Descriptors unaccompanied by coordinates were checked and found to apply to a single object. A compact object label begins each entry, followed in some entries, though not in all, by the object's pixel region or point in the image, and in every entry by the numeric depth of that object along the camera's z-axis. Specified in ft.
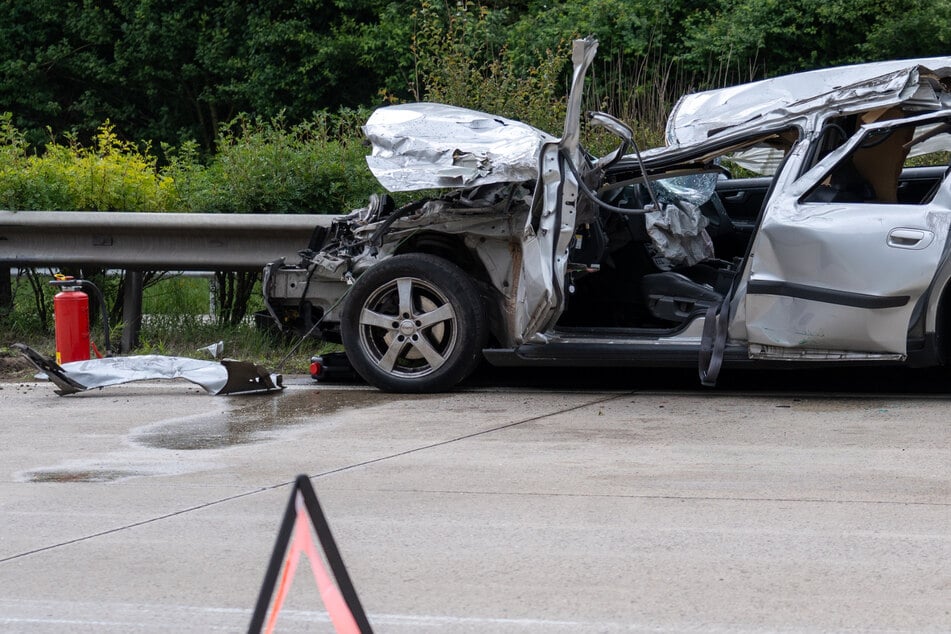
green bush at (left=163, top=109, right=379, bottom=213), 64.67
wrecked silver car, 42.67
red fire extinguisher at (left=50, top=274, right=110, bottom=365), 55.13
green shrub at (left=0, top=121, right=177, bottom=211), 64.32
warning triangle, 18.25
